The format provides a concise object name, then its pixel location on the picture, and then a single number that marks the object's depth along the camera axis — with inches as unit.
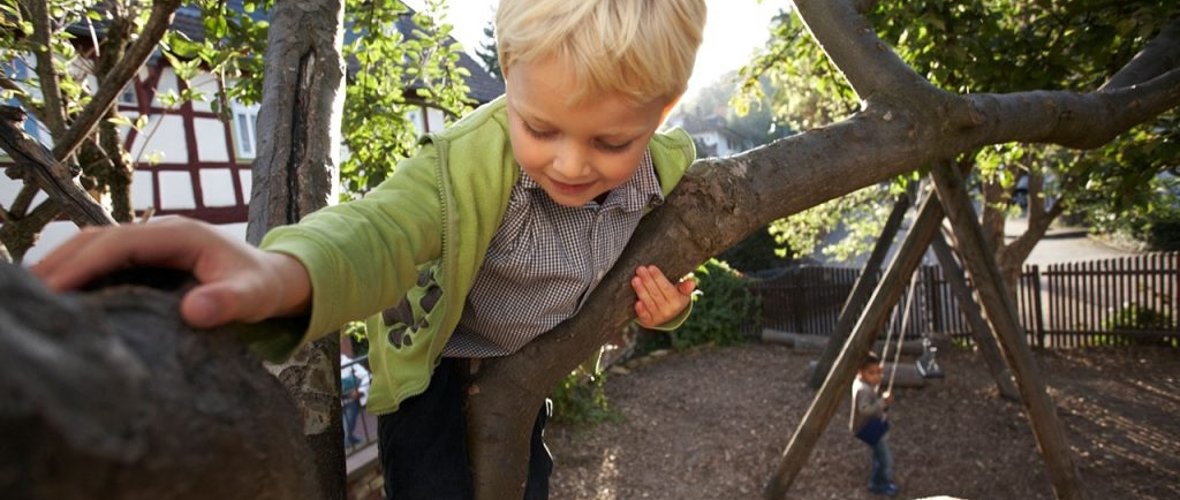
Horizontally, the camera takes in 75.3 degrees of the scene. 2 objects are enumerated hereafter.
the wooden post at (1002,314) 211.0
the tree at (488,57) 1031.6
